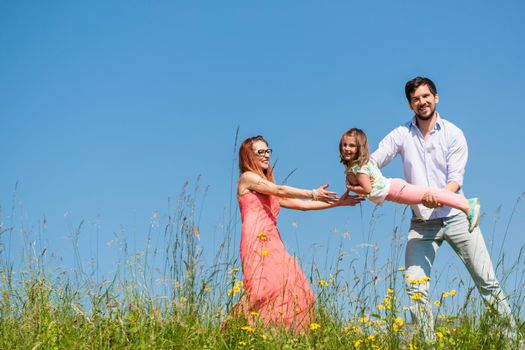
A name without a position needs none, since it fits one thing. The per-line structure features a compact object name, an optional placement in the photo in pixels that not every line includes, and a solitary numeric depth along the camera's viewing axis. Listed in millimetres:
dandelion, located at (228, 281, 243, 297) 5039
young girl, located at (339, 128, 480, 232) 5613
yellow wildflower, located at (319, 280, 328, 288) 5104
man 5547
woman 5250
